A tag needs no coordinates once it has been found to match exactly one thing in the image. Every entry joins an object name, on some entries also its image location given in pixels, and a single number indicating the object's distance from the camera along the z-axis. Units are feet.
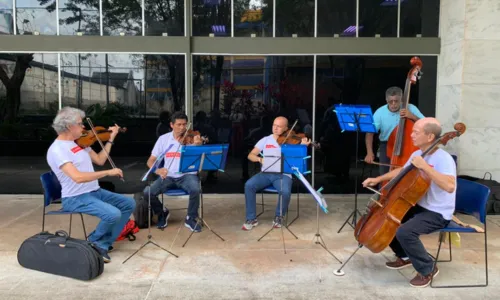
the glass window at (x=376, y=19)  21.06
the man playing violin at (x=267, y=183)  15.97
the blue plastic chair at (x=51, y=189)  13.03
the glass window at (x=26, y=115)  20.62
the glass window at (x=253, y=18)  21.01
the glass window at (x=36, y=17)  20.65
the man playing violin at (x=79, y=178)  12.07
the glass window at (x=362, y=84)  20.95
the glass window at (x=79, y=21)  20.67
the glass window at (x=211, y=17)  20.86
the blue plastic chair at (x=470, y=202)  10.99
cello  10.04
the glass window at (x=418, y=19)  20.97
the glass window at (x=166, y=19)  20.72
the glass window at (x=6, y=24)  20.66
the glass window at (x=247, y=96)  20.83
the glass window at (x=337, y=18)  21.06
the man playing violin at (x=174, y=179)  15.62
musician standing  15.76
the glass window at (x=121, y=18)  20.70
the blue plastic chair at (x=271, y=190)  16.03
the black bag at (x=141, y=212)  15.76
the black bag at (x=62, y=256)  11.19
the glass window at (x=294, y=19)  21.04
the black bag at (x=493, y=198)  17.80
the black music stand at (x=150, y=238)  13.27
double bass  13.24
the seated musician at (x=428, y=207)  10.43
